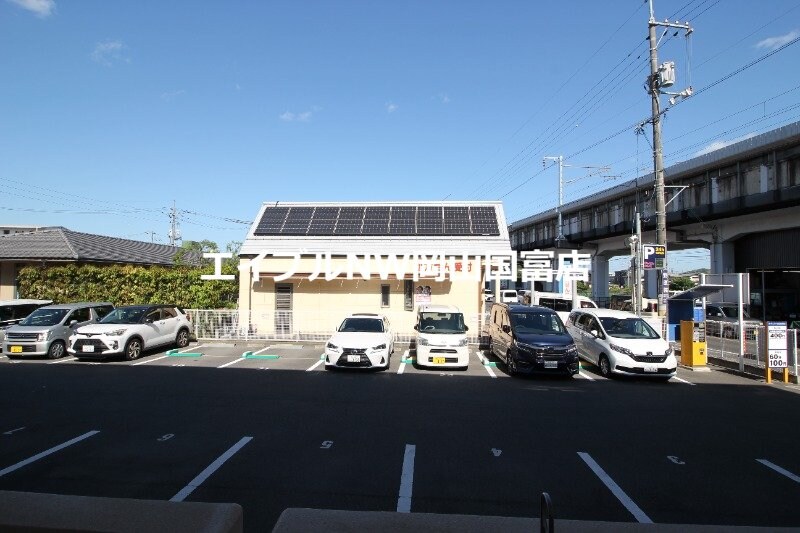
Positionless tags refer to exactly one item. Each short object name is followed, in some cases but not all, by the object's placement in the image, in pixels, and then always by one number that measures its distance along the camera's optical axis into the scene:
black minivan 11.81
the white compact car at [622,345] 11.94
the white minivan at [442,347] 12.80
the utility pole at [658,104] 16.64
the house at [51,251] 22.33
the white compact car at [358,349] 12.29
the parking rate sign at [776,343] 11.88
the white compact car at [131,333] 13.51
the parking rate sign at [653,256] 16.55
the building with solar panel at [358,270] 18.27
